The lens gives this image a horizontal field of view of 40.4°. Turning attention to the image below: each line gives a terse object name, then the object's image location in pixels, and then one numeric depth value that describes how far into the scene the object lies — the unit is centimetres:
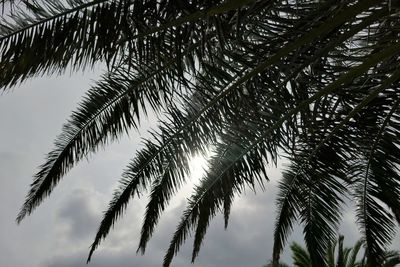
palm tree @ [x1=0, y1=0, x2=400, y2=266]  362
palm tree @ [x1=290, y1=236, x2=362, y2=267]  1961
